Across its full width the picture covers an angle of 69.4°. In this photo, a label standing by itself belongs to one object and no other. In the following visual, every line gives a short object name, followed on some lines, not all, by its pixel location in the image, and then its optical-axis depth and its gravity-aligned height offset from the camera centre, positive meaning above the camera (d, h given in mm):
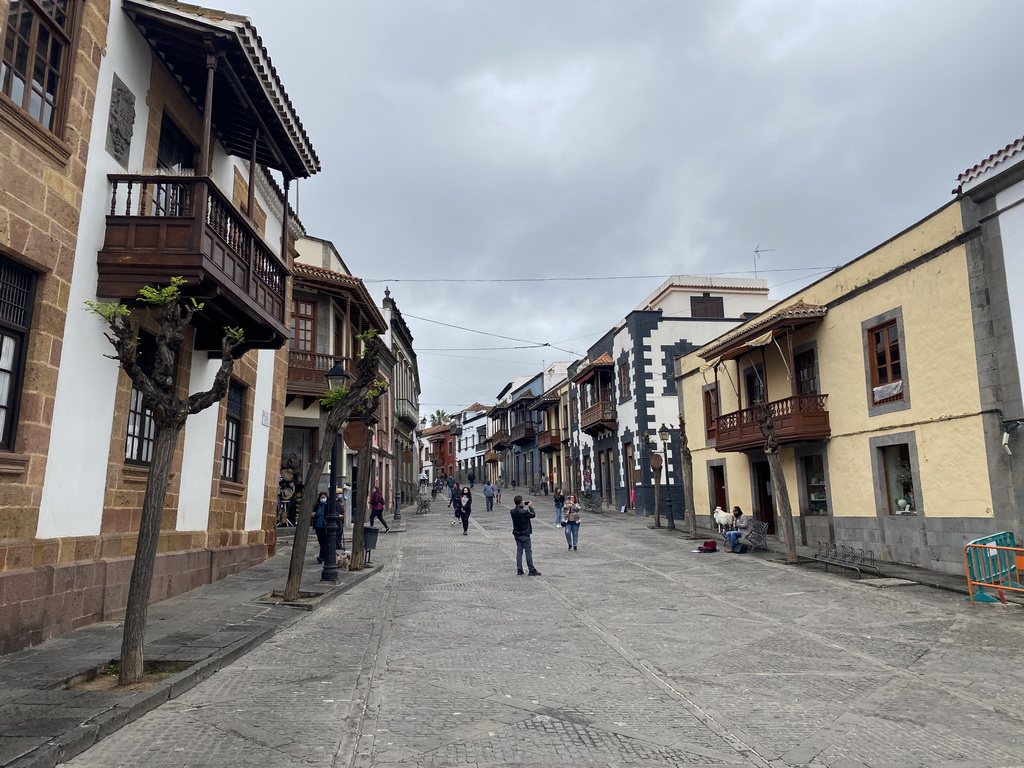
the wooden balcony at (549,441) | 48688 +4188
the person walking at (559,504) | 27083 +25
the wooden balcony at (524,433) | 55656 +5399
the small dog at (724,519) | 20281 -401
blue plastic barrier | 10898 -978
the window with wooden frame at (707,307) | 37369 +9954
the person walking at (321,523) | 14322 -388
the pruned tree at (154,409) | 6254 +835
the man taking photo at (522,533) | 14508 -550
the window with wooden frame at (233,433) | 13912 +1356
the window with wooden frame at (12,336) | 7434 +1698
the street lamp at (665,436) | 25655 +2375
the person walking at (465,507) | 24562 -95
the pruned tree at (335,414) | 10867 +1464
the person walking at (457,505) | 26194 -14
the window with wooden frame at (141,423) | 10047 +1121
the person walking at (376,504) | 22031 +2
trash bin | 15923 -703
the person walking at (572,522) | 19266 -448
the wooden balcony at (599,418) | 36594 +4385
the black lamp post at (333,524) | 13031 -350
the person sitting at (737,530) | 19125 -650
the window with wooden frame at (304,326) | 22906 +5526
